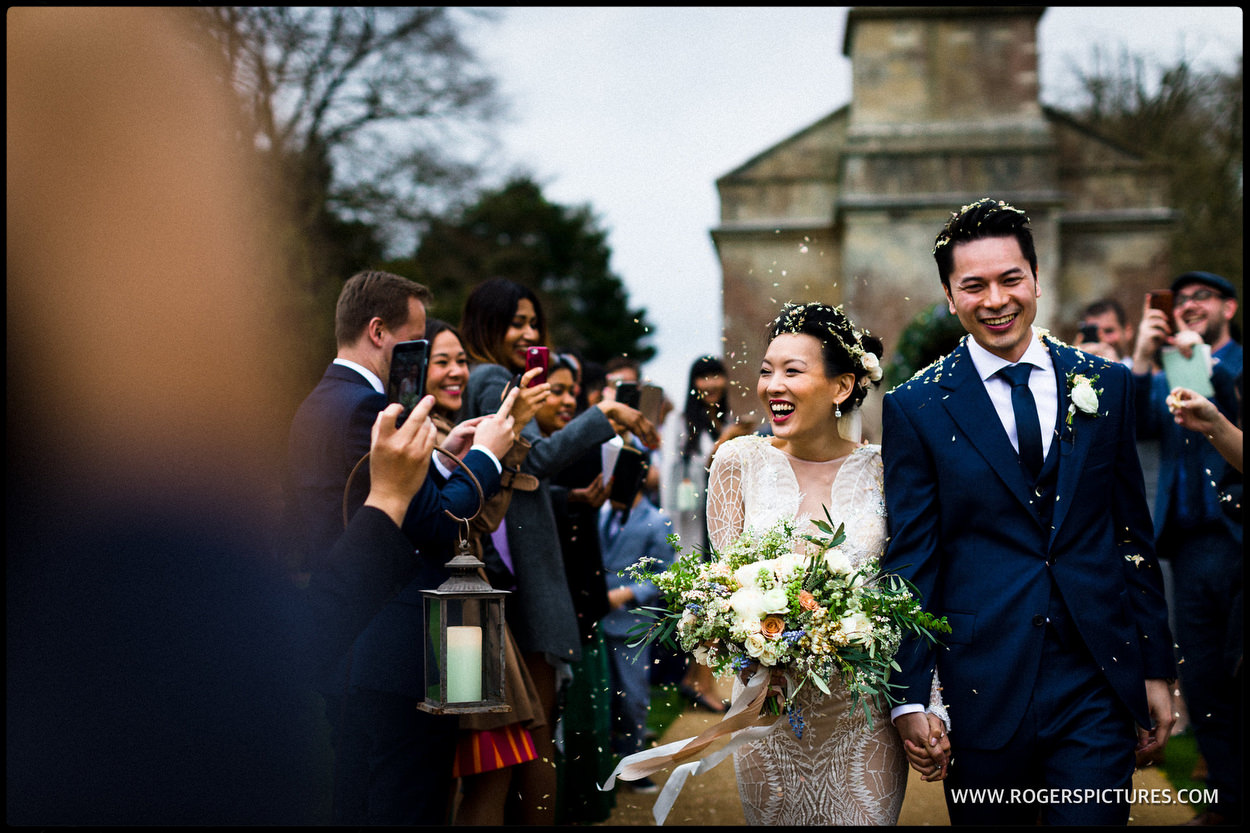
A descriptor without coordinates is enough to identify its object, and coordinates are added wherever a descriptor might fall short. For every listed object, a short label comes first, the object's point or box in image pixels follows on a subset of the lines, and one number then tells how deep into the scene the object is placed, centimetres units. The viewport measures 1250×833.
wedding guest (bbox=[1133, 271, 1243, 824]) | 600
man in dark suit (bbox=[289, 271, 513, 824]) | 339
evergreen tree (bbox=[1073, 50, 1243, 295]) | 2305
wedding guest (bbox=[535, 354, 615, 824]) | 596
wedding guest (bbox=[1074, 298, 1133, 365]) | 779
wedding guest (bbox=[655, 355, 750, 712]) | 627
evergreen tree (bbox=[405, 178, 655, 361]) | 3556
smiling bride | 367
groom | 332
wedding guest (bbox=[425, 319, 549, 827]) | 418
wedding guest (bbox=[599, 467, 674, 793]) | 788
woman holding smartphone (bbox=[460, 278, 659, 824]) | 487
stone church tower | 1842
